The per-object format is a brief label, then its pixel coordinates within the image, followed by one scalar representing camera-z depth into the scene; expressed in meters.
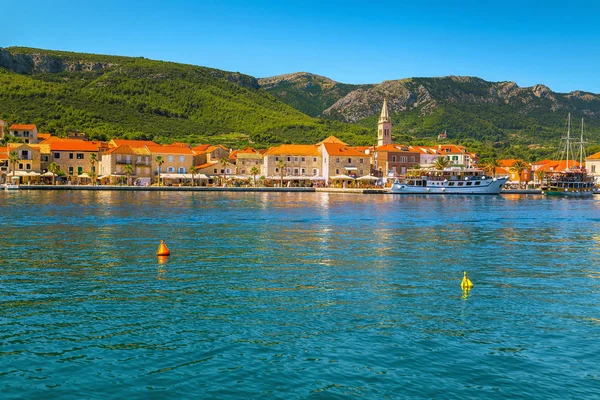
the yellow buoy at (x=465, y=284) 17.94
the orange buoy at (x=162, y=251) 23.69
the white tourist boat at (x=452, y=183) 96.12
